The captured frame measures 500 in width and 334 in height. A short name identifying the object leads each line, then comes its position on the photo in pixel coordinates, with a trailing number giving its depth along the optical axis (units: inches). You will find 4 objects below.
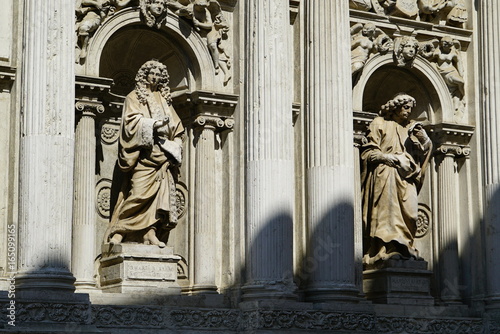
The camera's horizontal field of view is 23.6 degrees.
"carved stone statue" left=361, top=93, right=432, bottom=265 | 953.2
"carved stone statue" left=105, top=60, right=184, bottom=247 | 844.0
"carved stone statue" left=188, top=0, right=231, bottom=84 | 892.6
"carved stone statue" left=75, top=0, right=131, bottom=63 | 840.3
